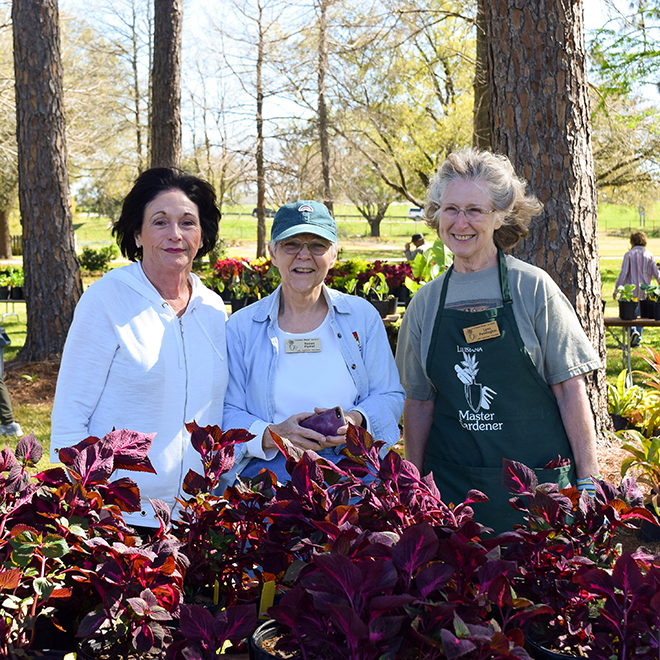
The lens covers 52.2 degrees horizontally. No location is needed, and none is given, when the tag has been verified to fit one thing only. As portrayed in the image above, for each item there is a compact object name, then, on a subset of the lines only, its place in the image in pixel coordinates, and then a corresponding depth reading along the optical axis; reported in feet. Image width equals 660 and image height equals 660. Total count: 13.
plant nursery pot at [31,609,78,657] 3.30
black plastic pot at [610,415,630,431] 18.54
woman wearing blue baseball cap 7.04
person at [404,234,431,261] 48.22
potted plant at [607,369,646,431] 18.56
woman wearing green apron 7.26
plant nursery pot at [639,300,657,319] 25.66
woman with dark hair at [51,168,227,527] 6.77
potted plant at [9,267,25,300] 39.06
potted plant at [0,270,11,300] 39.22
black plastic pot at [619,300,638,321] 25.49
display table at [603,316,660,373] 22.38
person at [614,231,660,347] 35.47
